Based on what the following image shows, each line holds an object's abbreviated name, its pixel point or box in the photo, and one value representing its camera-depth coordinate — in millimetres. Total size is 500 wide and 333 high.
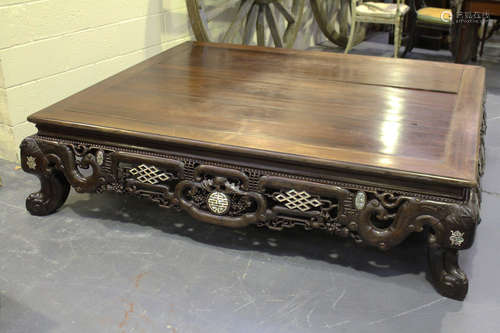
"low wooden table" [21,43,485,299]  1568
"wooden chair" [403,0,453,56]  4312
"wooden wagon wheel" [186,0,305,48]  3137
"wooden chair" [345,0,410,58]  4219
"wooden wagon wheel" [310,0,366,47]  4723
